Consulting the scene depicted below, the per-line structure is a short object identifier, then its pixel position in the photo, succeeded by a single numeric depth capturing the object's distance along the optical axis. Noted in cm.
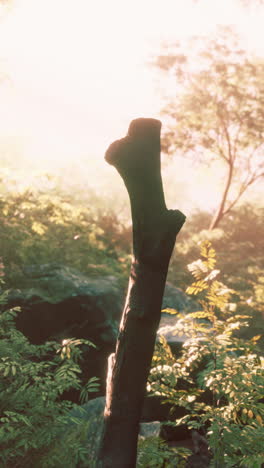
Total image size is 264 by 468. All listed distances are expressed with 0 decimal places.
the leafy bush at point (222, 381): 300
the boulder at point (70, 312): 700
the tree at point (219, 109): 1672
